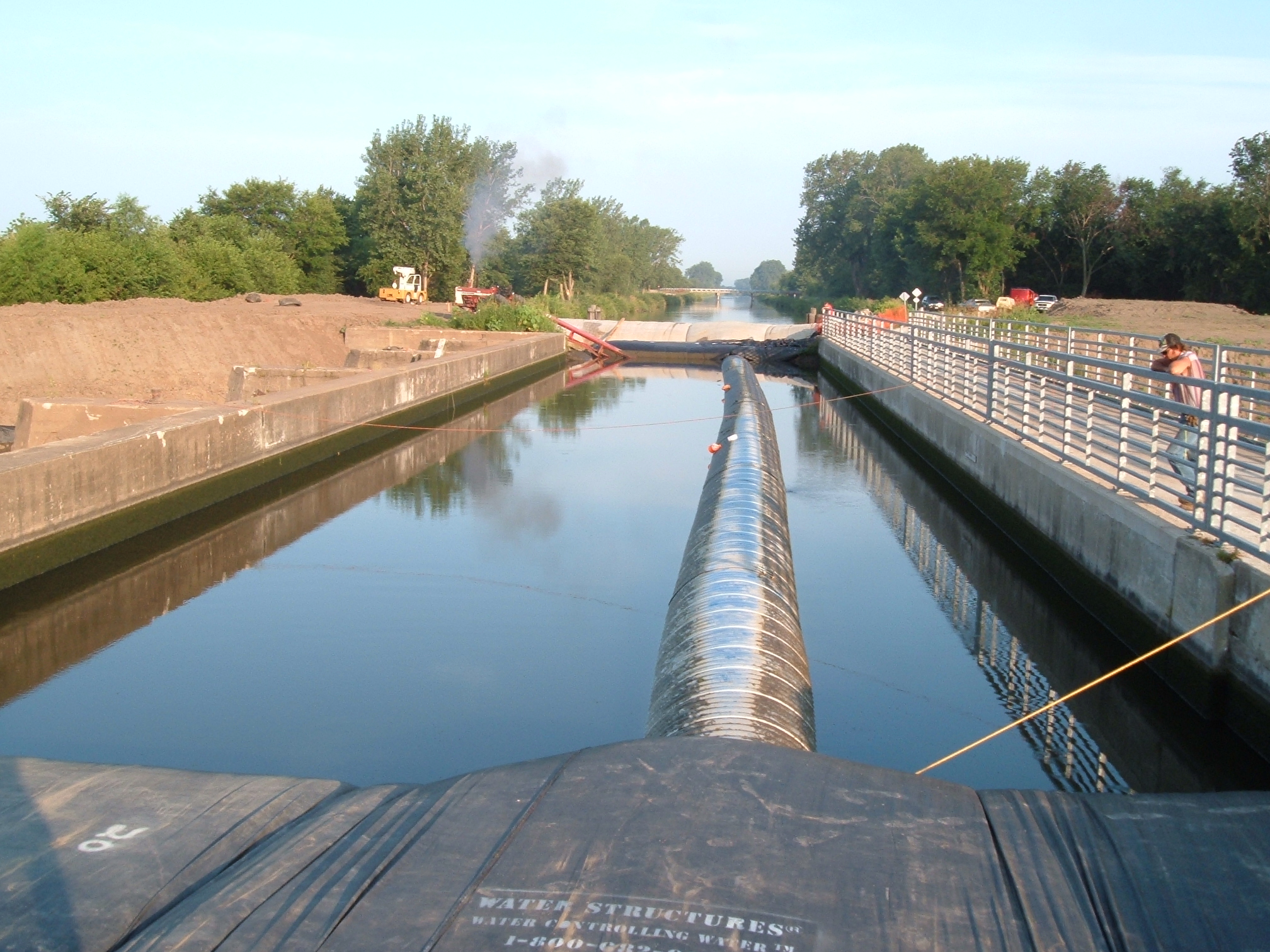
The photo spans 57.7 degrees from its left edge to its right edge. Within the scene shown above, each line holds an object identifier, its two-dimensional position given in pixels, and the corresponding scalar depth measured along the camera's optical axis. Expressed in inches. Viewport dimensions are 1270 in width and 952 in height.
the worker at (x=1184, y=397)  301.6
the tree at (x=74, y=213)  2010.3
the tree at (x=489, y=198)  2445.9
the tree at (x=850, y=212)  3671.3
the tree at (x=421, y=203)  2267.5
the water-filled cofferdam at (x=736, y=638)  193.0
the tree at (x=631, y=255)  3270.2
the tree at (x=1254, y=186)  2057.1
